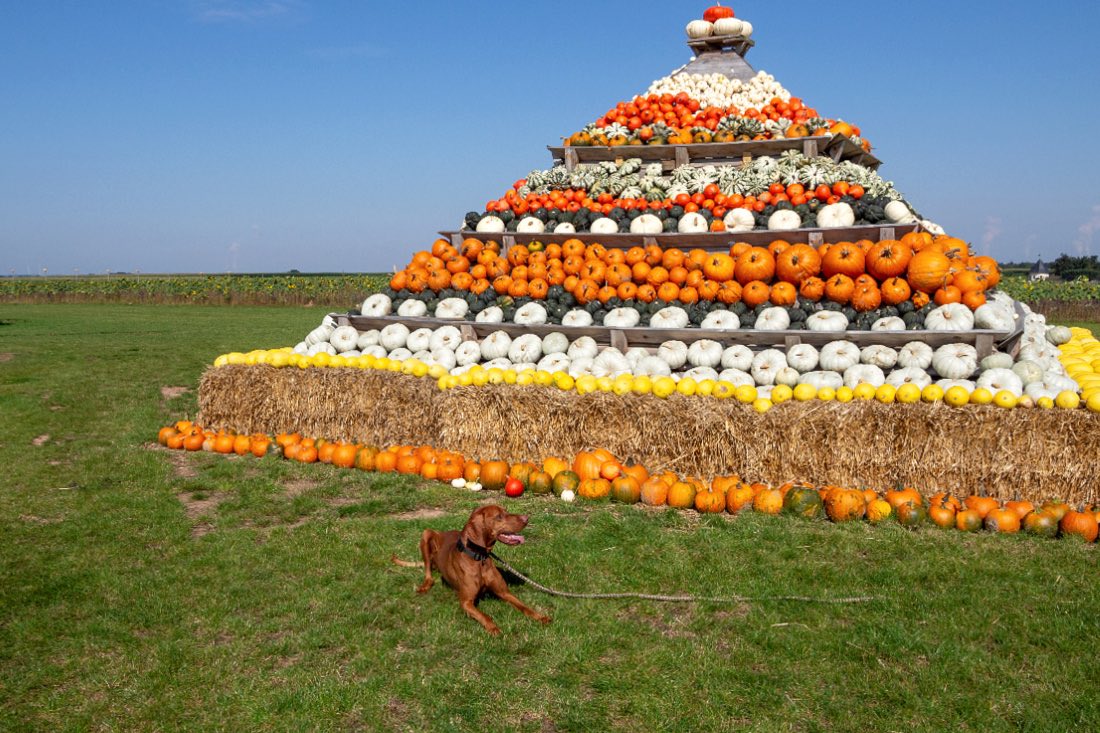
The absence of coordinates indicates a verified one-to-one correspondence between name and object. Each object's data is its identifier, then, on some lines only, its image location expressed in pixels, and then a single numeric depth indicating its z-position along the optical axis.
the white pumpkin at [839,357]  8.47
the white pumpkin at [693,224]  11.12
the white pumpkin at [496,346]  9.94
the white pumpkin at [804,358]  8.57
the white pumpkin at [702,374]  8.76
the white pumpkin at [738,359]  8.92
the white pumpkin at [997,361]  7.93
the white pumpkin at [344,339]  10.90
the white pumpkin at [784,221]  10.72
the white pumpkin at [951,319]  8.48
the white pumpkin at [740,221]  10.95
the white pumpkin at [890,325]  8.68
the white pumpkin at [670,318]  9.63
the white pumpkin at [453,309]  10.78
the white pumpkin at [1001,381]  7.42
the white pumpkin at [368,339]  10.83
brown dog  4.44
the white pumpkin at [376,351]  10.38
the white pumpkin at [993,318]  8.36
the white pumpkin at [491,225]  12.25
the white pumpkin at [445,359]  9.80
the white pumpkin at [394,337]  10.66
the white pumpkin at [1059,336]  11.43
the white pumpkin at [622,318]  9.77
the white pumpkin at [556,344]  9.70
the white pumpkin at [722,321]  9.34
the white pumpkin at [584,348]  9.46
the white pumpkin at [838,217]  10.48
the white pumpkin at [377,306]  11.34
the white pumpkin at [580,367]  9.11
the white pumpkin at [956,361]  8.00
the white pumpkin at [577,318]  10.01
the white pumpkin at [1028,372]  7.56
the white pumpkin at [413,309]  11.05
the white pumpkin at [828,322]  8.91
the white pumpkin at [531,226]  11.98
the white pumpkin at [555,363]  9.20
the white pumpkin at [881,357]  8.39
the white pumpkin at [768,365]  8.62
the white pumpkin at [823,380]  8.13
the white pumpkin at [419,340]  10.41
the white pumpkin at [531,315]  10.28
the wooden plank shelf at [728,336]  8.33
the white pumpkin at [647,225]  11.34
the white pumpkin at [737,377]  8.56
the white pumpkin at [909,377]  7.75
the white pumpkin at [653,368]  8.98
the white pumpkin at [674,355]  9.23
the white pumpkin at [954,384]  7.48
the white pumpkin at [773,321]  9.21
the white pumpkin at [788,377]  8.48
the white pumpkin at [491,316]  10.34
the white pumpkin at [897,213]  10.50
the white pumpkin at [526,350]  9.73
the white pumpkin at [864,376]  8.01
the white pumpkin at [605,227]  11.52
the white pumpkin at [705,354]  9.06
